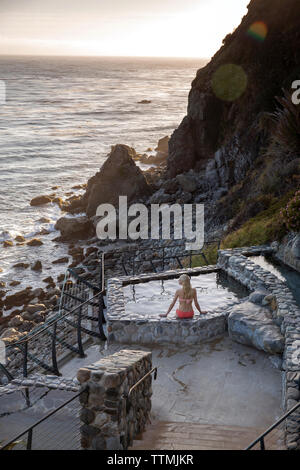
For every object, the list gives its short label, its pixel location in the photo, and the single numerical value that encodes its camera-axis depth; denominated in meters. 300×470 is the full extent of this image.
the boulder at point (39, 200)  42.59
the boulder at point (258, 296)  11.98
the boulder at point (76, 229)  33.06
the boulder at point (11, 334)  20.36
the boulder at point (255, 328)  10.09
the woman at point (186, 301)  11.32
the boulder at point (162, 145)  62.63
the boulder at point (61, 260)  29.37
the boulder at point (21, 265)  29.12
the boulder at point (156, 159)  56.25
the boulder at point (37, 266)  28.66
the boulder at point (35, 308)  23.08
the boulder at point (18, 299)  24.39
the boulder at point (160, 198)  34.56
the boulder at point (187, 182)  34.41
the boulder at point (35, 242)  32.53
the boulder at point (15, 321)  21.92
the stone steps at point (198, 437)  7.10
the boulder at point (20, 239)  33.61
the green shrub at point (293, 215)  14.76
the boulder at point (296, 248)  14.01
